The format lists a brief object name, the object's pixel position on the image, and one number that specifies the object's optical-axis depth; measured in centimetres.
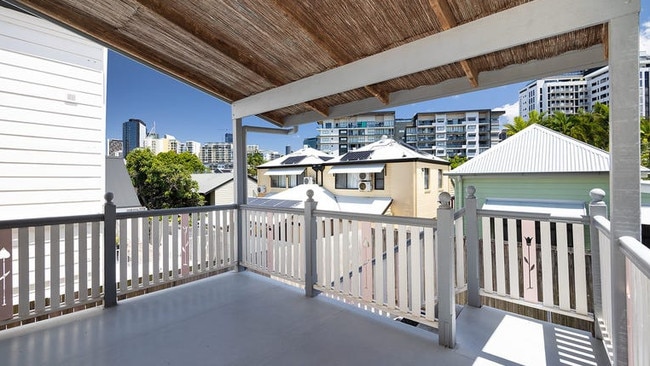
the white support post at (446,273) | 221
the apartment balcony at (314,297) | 219
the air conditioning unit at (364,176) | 1211
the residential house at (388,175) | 1155
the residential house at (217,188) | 1368
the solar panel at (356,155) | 1222
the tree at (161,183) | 1436
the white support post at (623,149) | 159
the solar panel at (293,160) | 1326
